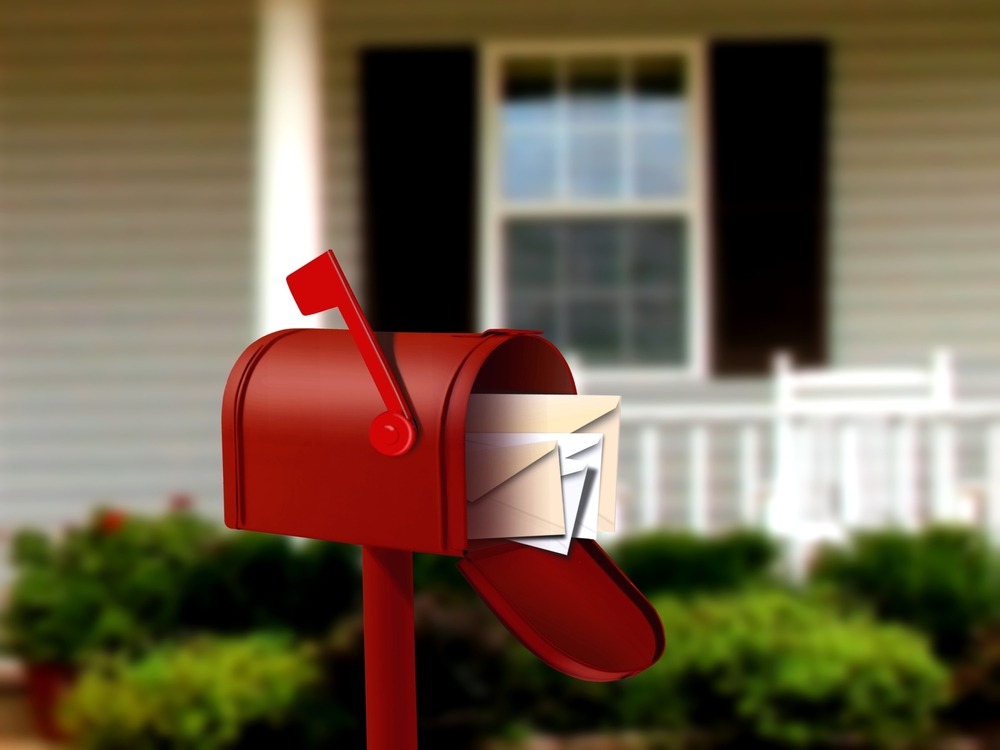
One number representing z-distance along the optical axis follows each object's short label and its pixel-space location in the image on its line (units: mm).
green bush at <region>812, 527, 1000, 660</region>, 3846
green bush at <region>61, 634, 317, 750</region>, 3195
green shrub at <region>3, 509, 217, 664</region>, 3668
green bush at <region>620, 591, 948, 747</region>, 3305
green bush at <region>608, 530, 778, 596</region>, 3967
